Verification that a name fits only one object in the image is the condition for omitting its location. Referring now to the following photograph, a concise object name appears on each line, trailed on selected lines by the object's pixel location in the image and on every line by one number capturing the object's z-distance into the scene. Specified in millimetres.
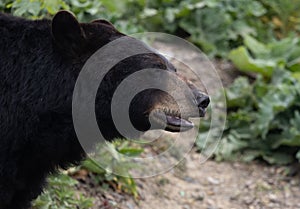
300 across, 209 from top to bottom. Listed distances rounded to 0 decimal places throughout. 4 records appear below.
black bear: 8477
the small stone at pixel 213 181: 14672
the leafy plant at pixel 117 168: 12141
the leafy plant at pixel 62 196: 10836
